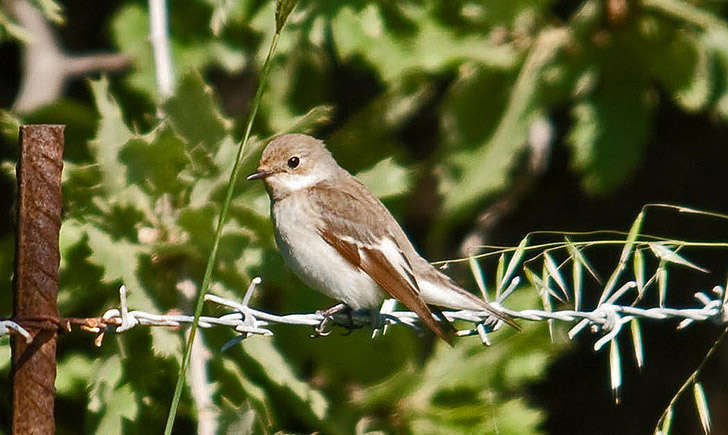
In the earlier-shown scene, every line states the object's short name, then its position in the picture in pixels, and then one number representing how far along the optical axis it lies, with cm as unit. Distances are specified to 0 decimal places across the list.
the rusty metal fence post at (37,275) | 467
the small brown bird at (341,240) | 788
